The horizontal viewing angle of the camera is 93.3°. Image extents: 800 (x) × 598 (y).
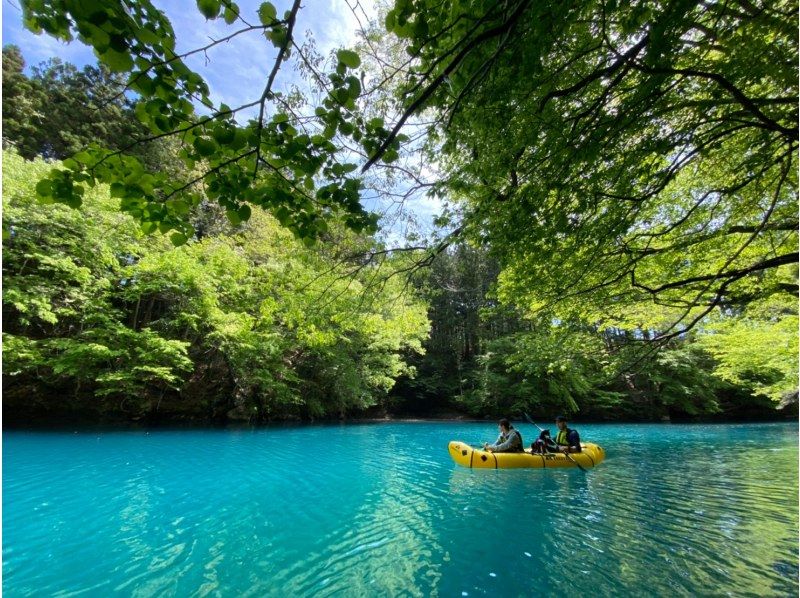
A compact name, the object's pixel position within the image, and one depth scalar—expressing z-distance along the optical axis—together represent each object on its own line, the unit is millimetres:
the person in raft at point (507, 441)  9594
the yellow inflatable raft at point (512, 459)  9227
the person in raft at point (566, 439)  9750
